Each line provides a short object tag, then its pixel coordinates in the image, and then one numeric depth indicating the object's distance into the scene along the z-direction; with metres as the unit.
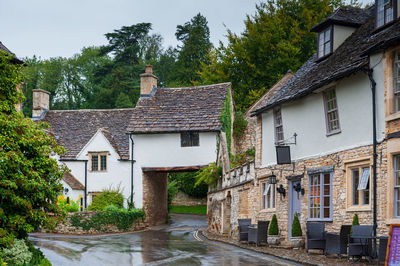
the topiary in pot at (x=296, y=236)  20.33
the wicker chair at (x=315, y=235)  18.27
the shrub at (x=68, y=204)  33.18
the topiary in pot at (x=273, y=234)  22.03
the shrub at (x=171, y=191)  45.09
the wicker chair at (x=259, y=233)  21.88
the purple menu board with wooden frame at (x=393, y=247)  13.16
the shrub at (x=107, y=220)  32.12
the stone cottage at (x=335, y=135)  15.81
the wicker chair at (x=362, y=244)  15.69
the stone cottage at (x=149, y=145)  36.81
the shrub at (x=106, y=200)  36.88
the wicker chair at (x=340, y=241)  16.72
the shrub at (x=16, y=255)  13.63
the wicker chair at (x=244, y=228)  23.45
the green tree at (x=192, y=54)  65.62
